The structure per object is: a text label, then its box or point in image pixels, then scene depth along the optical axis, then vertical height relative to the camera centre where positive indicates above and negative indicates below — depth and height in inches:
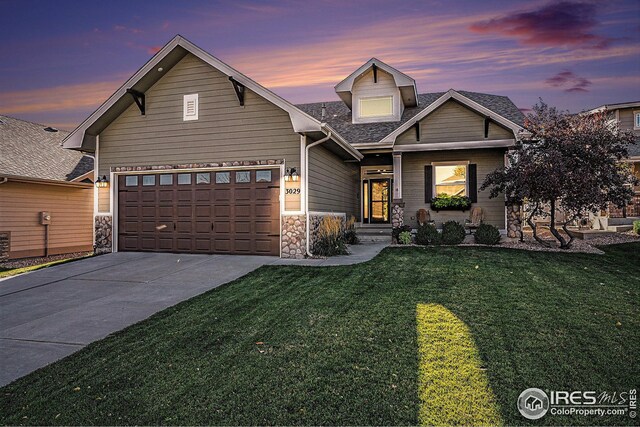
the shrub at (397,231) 497.0 -23.7
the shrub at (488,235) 452.4 -26.3
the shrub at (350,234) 518.9 -28.1
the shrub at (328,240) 407.8 -29.1
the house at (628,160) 625.6 +85.6
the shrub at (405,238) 486.0 -31.0
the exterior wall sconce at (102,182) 455.8 +36.4
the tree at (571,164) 389.1 +48.4
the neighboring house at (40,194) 485.7 +26.3
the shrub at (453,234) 463.2 -25.2
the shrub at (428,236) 470.9 -27.8
